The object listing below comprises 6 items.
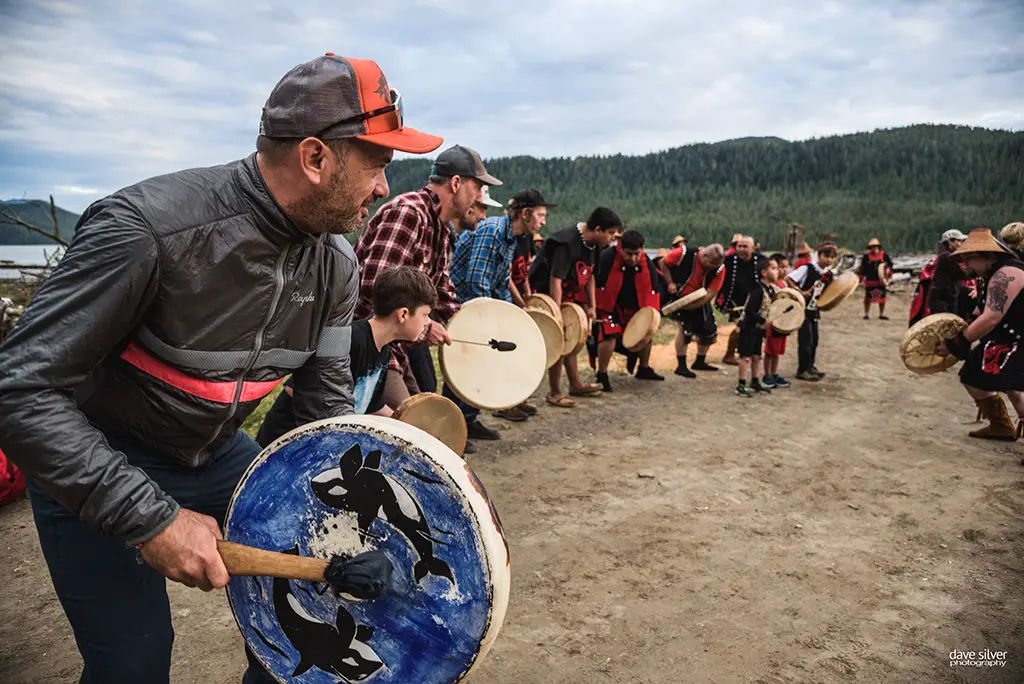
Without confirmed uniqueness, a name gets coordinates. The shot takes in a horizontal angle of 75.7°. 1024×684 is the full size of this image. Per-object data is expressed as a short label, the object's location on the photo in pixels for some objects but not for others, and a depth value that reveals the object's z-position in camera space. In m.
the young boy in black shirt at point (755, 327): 8.32
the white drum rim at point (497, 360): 4.75
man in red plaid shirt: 4.21
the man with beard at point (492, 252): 6.04
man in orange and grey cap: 1.32
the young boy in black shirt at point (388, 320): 3.55
